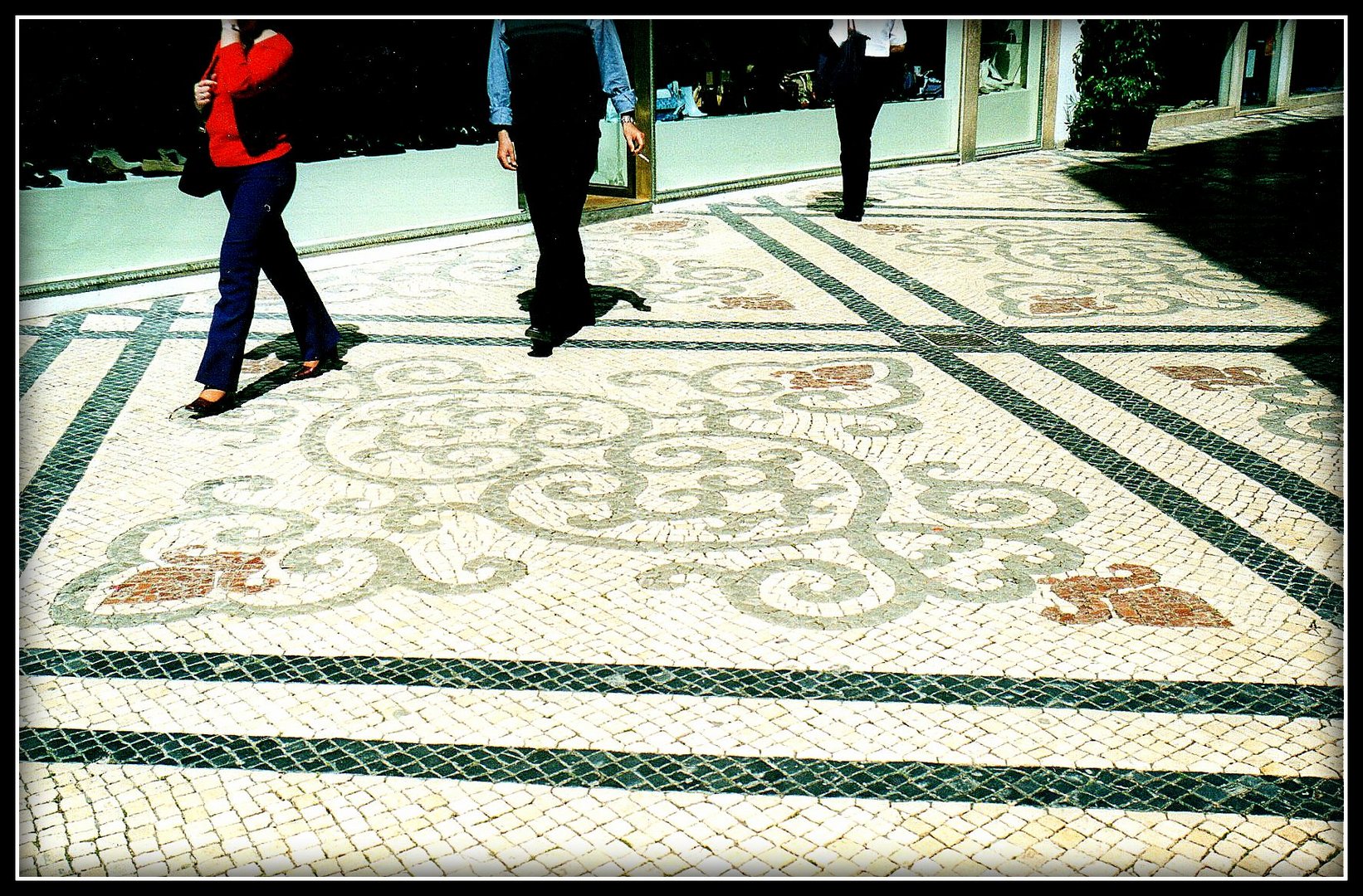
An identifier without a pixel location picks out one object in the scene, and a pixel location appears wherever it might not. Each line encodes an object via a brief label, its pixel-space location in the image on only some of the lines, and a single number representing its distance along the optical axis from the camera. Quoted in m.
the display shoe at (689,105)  7.63
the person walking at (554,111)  4.02
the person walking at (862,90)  6.49
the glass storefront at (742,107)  7.48
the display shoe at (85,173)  4.88
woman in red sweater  3.42
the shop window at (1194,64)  12.84
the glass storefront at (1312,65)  14.11
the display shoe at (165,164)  5.07
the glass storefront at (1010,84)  9.99
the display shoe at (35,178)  4.77
